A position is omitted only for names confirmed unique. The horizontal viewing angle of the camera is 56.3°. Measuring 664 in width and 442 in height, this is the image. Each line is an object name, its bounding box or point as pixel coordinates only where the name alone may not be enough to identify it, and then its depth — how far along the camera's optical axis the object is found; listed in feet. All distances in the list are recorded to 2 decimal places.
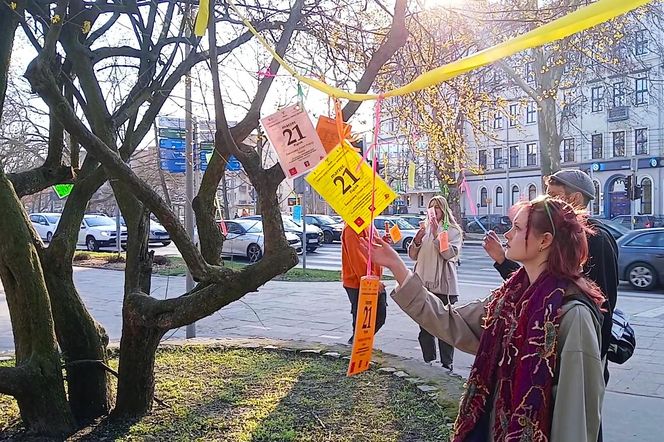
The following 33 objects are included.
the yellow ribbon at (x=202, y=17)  10.62
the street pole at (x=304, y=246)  57.80
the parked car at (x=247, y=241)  74.79
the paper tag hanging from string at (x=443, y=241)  20.43
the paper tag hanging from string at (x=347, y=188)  9.75
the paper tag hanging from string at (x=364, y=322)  8.87
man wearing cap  9.41
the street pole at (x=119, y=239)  69.87
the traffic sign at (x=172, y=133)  33.40
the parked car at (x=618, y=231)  59.49
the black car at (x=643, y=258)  45.06
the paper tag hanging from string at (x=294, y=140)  10.78
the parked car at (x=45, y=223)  102.58
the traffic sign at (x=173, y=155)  34.18
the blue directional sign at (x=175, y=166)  35.91
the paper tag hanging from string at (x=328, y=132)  11.24
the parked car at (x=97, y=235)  92.89
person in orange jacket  19.63
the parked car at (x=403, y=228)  88.38
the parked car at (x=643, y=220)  109.59
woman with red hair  6.70
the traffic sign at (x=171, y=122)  38.26
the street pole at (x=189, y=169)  27.17
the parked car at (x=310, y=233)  85.17
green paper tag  25.24
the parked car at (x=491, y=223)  134.92
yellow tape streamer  6.33
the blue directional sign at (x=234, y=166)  28.64
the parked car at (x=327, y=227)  107.14
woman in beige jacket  21.07
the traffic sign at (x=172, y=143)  33.30
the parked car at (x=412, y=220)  103.55
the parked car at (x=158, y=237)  96.32
